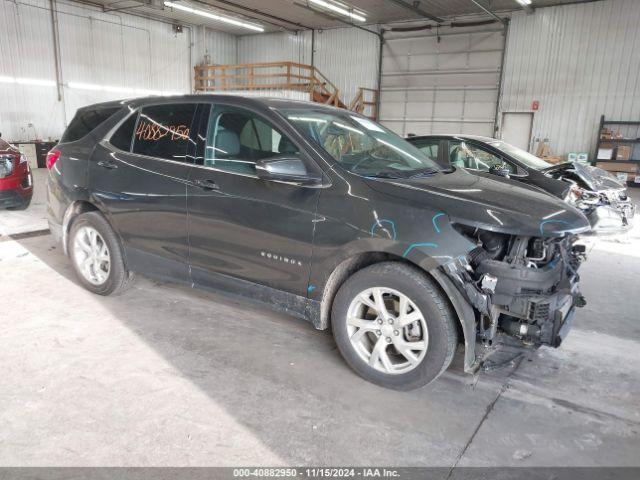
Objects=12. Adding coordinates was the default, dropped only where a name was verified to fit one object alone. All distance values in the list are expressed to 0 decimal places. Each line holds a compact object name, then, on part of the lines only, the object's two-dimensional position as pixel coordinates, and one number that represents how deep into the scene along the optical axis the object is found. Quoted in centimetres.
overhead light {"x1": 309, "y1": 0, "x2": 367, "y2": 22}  1528
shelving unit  1401
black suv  246
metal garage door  1634
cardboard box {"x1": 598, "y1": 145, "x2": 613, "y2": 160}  1425
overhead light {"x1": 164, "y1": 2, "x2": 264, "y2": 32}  1630
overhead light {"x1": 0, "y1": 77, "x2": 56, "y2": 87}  1468
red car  643
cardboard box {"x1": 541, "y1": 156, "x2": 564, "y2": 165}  1482
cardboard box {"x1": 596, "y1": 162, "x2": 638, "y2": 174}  1395
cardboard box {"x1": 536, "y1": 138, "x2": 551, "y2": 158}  1559
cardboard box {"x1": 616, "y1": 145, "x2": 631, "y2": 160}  1409
